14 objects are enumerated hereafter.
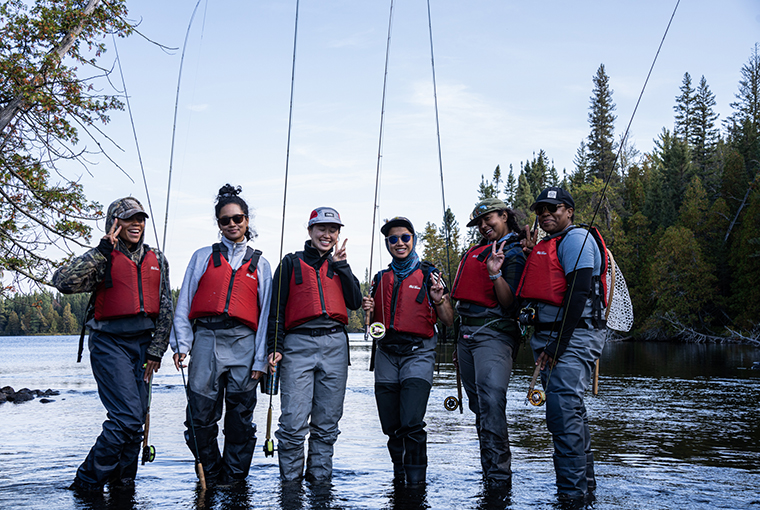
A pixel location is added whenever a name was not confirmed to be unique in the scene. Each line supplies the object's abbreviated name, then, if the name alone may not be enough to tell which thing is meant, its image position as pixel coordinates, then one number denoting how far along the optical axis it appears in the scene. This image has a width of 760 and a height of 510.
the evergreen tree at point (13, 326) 151.82
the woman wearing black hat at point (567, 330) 4.75
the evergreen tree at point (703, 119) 79.31
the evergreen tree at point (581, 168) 89.12
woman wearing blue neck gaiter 5.34
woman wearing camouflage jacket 5.05
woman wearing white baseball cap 5.23
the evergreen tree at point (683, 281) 47.97
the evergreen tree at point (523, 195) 87.75
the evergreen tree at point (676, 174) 60.91
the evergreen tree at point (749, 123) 55.12
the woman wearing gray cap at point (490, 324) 5.27
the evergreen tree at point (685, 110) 80.94
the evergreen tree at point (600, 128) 83.31
